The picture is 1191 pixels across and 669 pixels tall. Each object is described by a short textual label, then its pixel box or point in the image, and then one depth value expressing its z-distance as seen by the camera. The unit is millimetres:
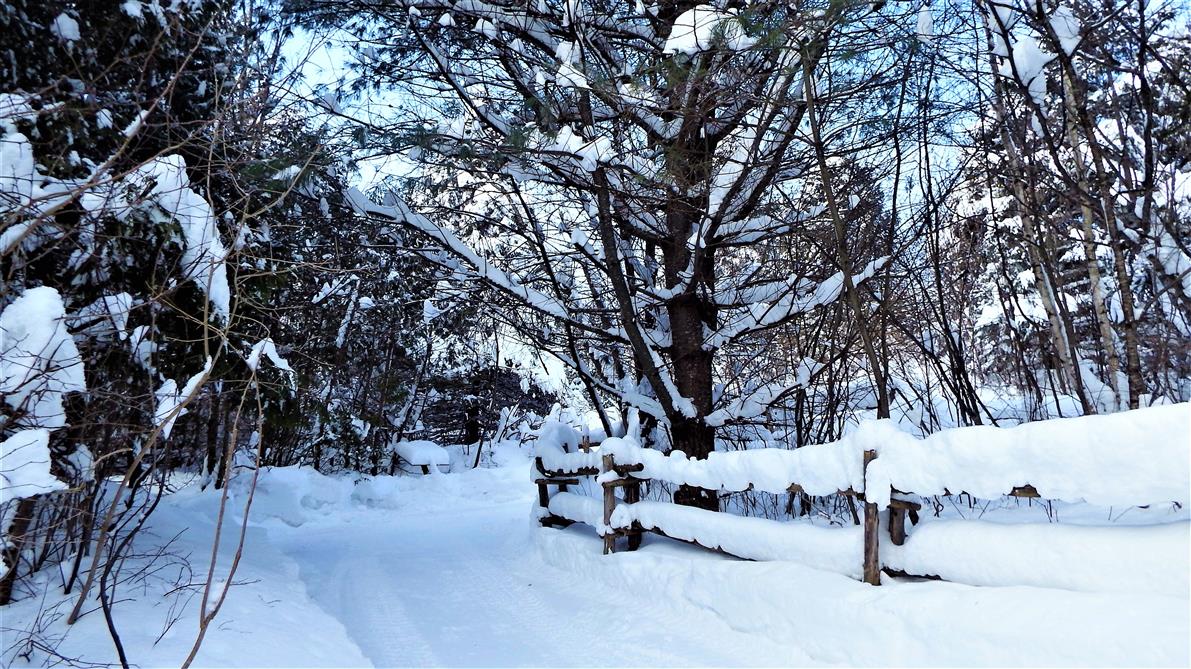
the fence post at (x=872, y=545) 4137
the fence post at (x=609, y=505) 6914
